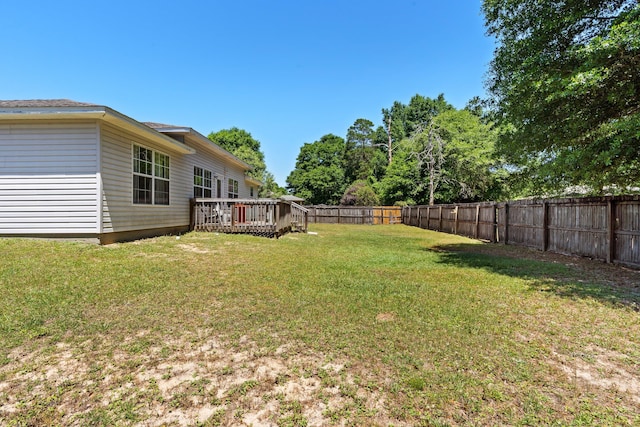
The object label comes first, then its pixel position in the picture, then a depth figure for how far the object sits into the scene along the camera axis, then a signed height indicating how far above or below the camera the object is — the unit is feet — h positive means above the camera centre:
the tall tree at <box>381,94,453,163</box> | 133.45 +41.26
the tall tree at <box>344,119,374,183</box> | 145.89 +27.95
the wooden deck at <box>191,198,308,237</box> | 36.11 -0.96
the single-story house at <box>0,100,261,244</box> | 22.98 +2.68
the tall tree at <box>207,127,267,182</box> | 149.85 +32.84
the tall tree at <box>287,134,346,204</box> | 145.28 +16.73
